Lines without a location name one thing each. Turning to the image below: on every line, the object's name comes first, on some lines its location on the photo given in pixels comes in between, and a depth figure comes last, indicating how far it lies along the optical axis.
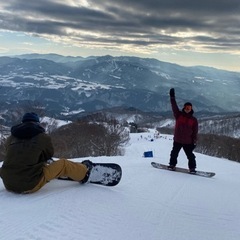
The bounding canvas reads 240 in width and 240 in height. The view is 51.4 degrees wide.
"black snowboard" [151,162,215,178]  7.30
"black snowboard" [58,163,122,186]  5.02
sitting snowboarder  4.34
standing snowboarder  7.27
